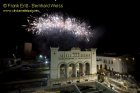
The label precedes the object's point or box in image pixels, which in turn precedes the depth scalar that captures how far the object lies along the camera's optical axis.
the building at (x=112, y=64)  43.06
